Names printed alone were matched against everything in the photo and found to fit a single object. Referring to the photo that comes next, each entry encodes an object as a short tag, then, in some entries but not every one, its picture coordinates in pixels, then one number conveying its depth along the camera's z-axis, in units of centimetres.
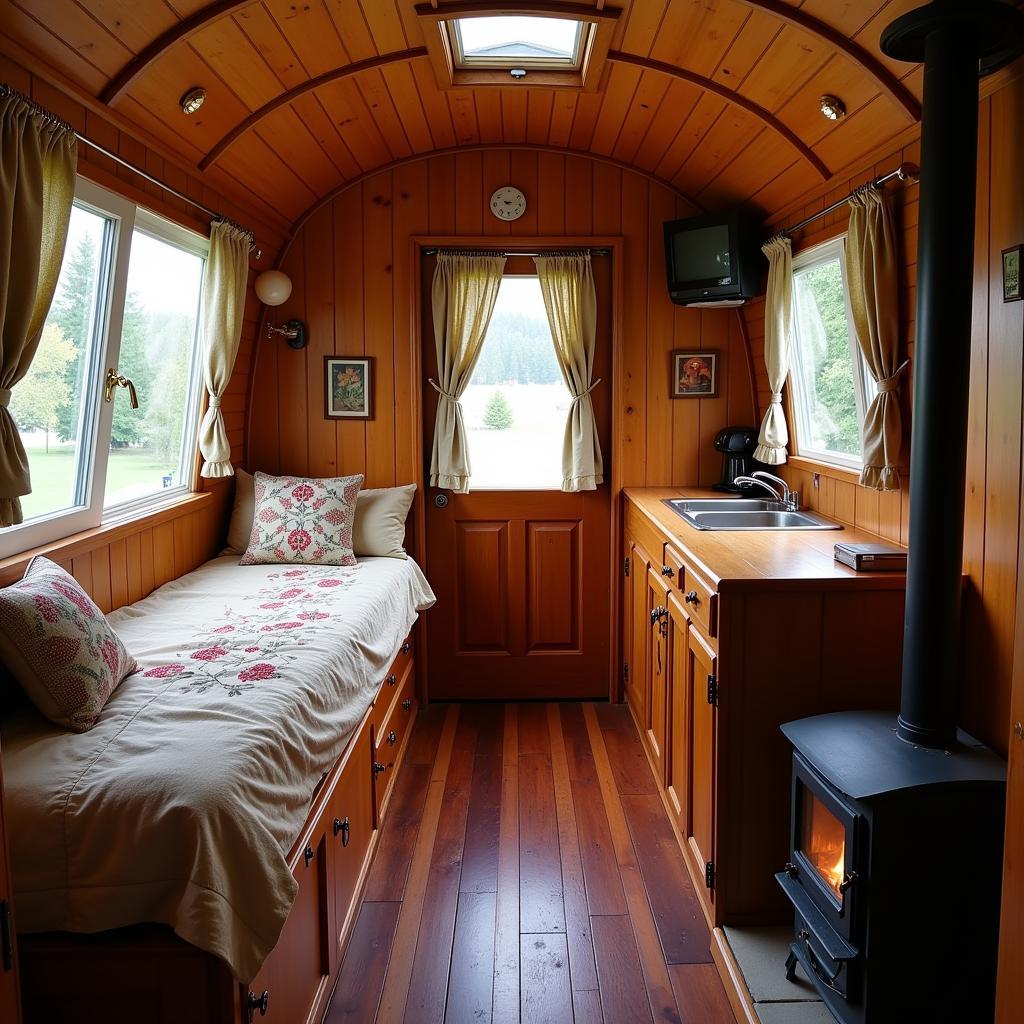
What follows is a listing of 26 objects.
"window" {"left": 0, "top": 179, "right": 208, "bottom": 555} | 256
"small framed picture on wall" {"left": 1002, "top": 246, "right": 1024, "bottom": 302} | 197
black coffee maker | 405
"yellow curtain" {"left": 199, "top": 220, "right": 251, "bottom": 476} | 348
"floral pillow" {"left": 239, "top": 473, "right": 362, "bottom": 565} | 370
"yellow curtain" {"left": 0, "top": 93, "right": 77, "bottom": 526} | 207
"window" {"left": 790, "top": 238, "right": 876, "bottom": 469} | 315
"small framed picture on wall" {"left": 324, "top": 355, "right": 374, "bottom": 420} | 421
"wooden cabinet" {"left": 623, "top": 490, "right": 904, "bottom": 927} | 233
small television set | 371
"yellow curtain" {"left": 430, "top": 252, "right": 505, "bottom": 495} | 418
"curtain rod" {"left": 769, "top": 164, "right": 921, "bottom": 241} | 254
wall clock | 415
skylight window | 292
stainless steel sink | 339
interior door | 434
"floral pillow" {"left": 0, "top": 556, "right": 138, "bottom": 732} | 187
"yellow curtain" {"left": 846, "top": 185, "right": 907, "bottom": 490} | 265
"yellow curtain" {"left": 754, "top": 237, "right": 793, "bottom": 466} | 353
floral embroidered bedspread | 153
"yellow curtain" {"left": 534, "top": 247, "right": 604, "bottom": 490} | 419
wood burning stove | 178
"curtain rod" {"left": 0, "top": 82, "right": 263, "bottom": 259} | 211
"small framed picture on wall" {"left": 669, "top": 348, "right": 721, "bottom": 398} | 423
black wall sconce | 396
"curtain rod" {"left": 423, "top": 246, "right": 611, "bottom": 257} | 419
